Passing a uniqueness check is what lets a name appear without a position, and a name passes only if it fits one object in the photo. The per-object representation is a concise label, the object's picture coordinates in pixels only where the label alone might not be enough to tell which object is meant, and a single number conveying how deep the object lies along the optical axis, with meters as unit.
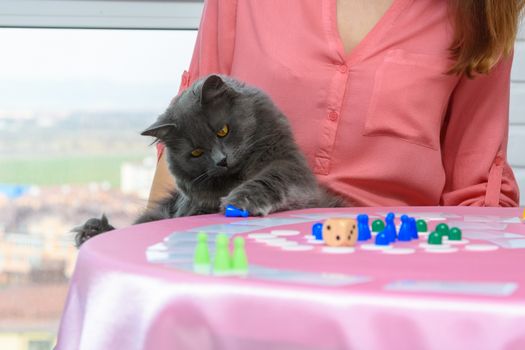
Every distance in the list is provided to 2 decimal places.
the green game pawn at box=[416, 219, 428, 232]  1.29
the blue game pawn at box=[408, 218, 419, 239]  1.25
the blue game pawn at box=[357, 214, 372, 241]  1.25
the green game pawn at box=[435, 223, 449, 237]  1.25
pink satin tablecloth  0.94
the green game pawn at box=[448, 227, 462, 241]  1.25
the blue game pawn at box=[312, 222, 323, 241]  1.25
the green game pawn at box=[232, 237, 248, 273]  1.11
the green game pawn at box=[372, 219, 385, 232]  1.28
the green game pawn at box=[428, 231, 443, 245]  1.23
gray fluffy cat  1.55
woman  1.70
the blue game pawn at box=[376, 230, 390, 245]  1.23
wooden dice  1.21
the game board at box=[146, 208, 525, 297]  1.05
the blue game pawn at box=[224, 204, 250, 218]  1.42
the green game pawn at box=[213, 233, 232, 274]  1.10
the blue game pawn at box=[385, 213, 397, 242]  1.24
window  2.12
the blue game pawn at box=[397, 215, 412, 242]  1.25
